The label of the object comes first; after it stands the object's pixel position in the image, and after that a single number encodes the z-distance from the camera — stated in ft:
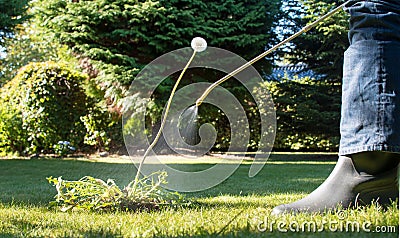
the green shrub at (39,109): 22.11
